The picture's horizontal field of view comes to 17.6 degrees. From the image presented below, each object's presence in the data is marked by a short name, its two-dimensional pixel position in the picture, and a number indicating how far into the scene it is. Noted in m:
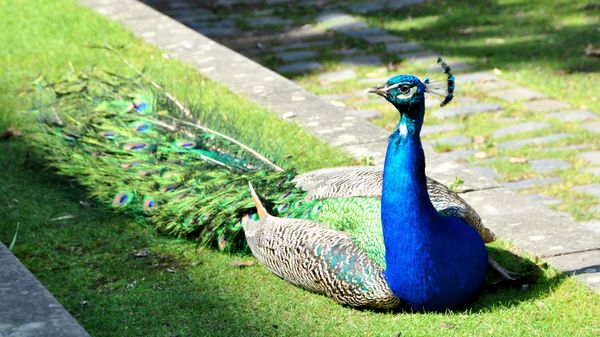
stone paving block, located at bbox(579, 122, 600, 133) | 12.56
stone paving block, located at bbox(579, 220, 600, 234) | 9.76
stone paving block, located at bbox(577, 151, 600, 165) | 11.56
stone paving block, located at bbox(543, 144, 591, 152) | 11.96
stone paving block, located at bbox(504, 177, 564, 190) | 11.06
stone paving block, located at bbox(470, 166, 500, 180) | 11.39
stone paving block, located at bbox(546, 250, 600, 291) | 7.87
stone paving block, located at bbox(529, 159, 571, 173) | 11.46
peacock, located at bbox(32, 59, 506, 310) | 7.10
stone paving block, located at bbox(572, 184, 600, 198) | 10.70
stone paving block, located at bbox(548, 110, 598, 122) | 13.01
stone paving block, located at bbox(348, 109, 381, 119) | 13.43
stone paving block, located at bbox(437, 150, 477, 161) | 11.93
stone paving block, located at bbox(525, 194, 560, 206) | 10.55
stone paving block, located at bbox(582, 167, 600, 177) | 11.23
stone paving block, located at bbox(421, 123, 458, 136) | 12.75
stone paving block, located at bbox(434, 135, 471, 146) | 12.37
